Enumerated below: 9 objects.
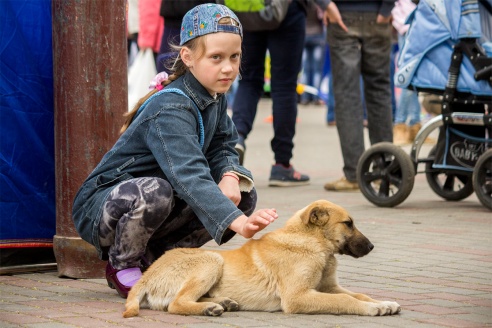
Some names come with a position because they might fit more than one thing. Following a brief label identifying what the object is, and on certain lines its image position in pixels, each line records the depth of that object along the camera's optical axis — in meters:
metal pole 9.90
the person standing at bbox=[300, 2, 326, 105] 45.37
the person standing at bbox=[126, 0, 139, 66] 23.66
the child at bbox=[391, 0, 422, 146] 26.59
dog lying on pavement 8.18
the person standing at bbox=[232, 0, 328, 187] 16.95
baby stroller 14.34
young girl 8.50
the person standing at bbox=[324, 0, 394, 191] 16.61
